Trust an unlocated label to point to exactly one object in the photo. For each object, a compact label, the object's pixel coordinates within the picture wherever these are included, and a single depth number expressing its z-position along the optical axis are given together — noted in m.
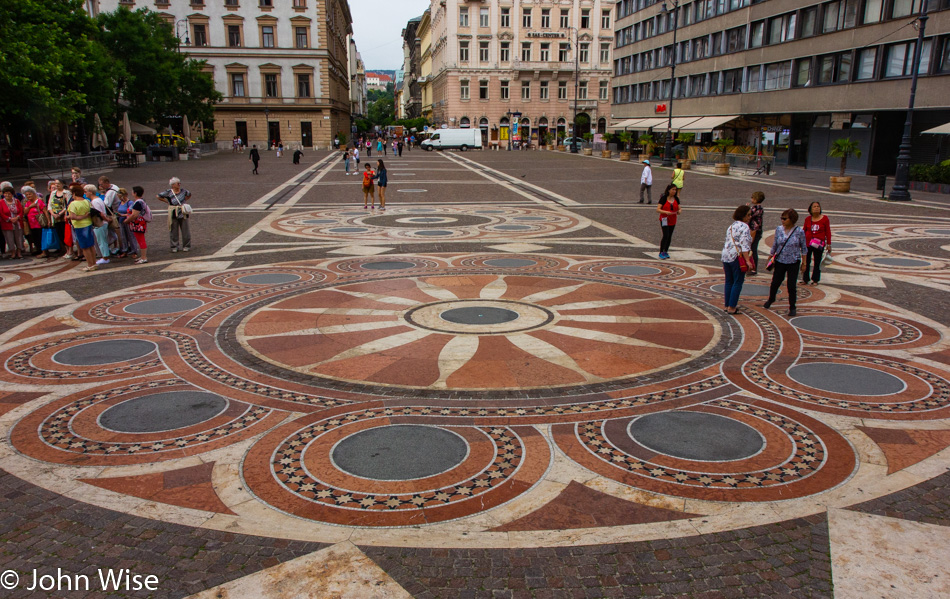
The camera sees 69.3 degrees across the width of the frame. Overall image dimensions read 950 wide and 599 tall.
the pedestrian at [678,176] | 21.52
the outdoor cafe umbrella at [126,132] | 47.64
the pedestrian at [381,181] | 24.57
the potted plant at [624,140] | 60.28
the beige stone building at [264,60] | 79.81
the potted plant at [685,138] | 61.39
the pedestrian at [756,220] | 12.81
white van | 80.81
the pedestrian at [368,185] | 24.50
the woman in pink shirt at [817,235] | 12.54
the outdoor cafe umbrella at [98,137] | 47.46
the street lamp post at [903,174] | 27.56
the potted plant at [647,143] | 56.89
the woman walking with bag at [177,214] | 16.03
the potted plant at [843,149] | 36.44
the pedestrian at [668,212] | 15.00
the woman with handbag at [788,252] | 10.98
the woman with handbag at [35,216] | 15.83
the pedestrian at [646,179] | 25.95
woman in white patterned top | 10.65
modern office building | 37.91
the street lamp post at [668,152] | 50.00
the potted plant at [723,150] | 42.90
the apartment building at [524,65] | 93.50
